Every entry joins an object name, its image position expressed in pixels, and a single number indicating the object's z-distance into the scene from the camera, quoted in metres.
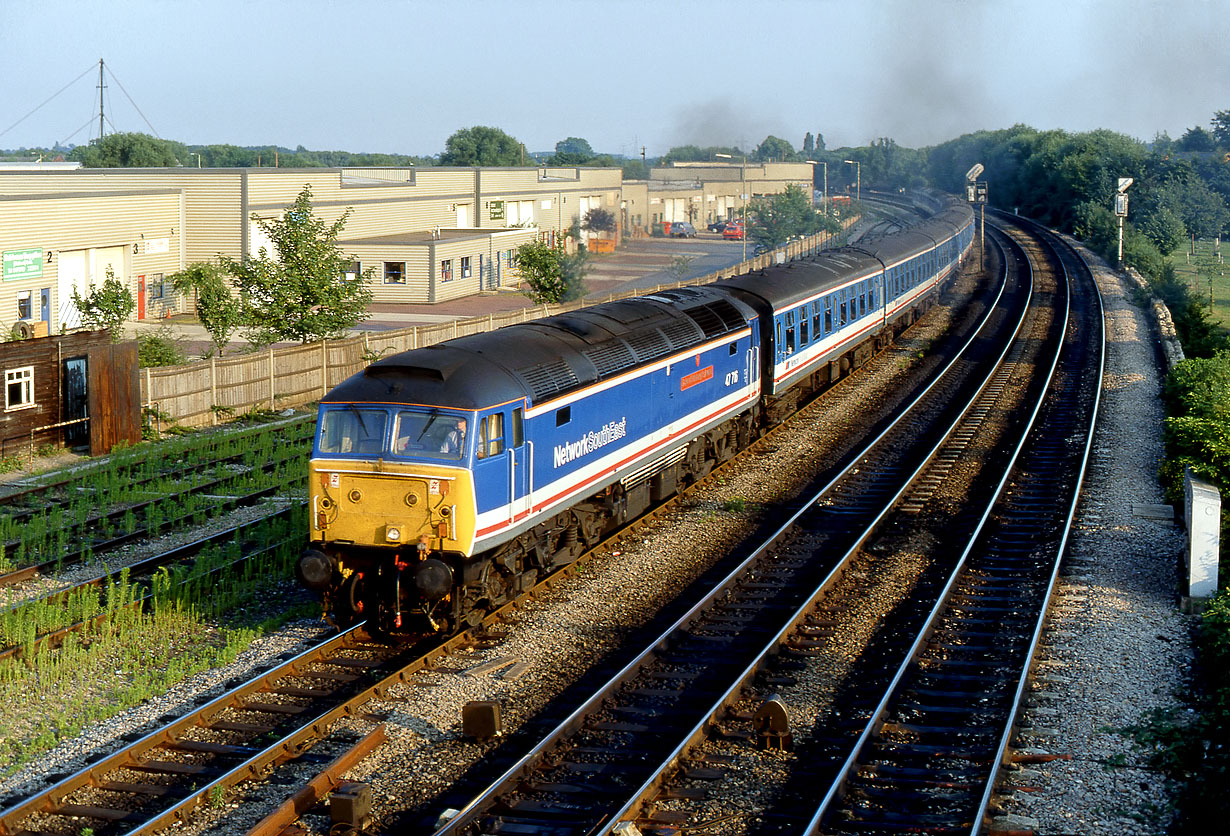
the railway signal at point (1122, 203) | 65.38
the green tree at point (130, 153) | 106.56
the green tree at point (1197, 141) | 135.38
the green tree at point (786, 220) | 81.31
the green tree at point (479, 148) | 147.75
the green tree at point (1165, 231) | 77.56
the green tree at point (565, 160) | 155.00
